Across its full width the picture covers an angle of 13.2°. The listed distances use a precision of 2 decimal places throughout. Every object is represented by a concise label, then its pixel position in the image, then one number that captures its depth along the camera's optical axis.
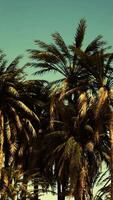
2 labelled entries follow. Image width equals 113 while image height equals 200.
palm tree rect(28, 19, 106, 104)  26.98
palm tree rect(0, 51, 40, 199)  27.84
